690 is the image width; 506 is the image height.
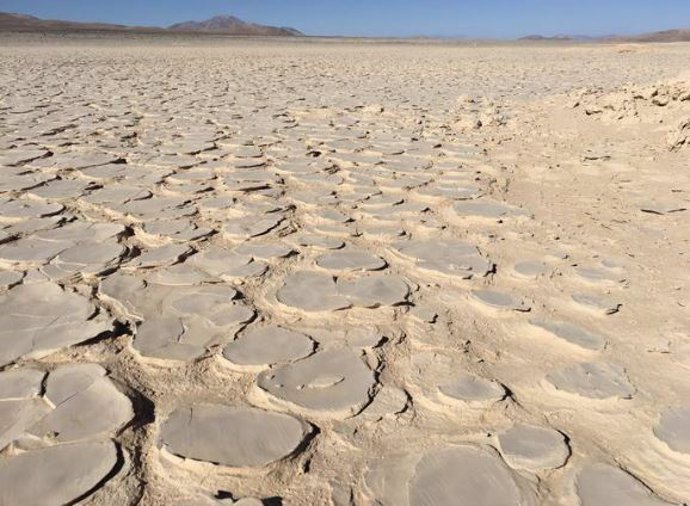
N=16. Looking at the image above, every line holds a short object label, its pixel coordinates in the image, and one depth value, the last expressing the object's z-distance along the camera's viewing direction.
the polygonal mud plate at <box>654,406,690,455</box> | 0.97
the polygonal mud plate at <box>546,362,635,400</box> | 1.11
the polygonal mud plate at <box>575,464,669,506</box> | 0.86
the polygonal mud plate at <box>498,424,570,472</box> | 0.93
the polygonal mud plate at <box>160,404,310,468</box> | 0.94
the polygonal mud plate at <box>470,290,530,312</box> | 1.46
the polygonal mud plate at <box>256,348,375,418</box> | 1.08
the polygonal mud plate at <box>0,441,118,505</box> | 0.86
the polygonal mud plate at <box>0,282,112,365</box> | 1.26
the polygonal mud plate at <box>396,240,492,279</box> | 1.70
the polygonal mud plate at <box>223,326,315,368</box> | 1.23
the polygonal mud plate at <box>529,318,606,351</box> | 1.29
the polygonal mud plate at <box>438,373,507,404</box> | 1.10
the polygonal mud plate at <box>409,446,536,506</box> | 0.86
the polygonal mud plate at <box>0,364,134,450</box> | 0.99
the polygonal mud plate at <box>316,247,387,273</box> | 1.71
